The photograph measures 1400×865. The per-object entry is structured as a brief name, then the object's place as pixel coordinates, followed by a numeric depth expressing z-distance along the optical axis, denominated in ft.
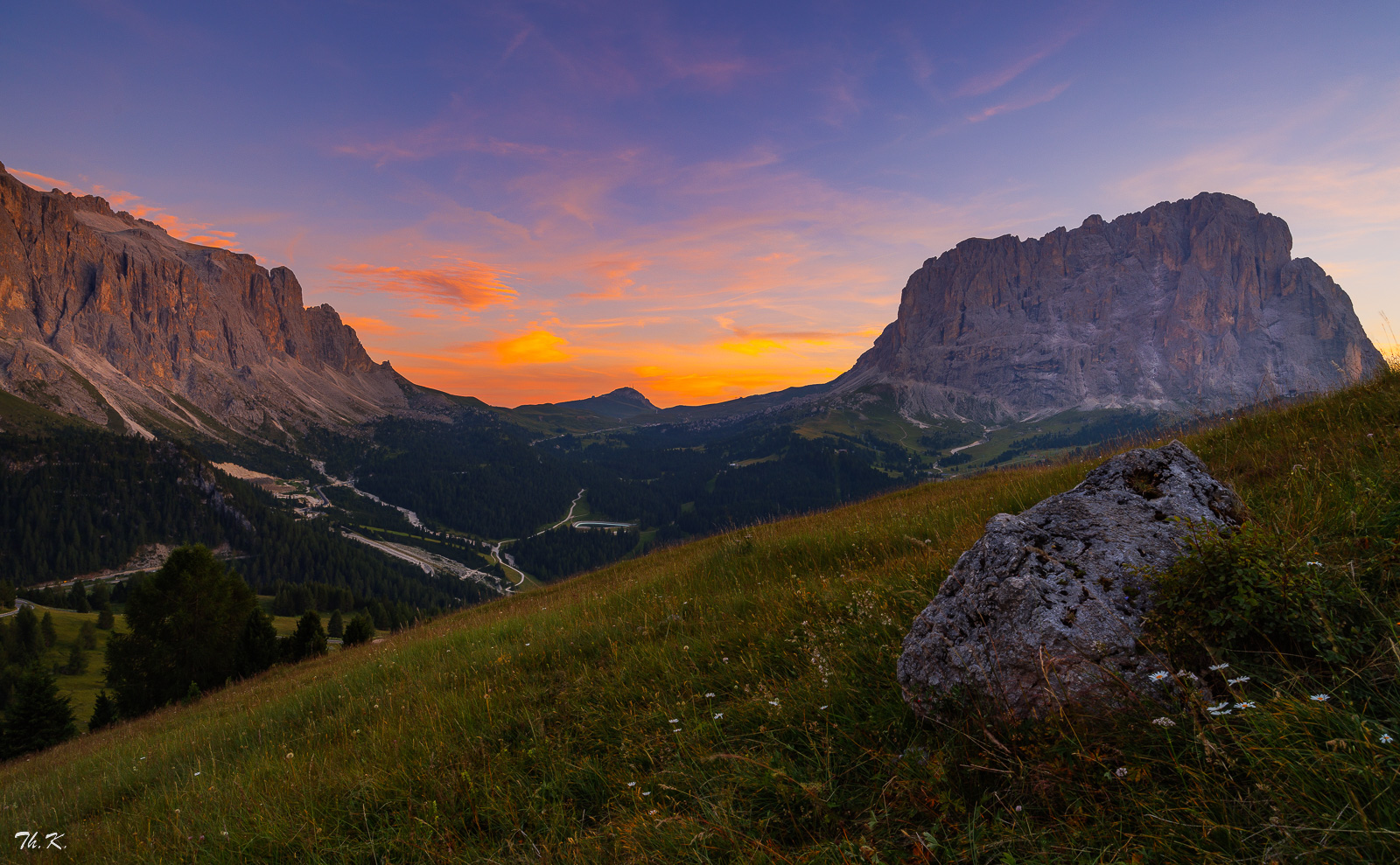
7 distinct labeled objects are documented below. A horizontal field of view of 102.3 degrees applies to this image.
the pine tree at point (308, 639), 117.19
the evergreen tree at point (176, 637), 129.39
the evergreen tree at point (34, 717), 115.44
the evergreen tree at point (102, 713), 135.74
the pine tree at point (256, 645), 134.21
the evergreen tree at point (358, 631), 144.87
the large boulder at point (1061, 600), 11.24
